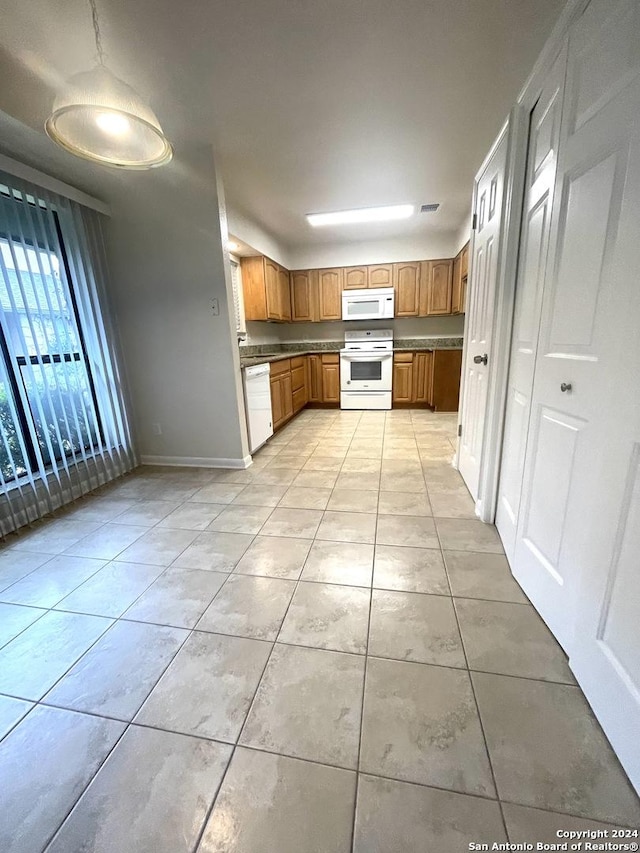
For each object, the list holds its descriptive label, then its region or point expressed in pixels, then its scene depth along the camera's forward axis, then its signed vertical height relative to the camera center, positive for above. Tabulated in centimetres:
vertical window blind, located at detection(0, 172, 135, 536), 209 -7
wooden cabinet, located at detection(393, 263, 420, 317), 500 +63
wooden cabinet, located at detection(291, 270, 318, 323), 528 +61
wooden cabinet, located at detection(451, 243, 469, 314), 430 +64
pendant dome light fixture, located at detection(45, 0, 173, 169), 121 +85
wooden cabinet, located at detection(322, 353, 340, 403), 525 -65
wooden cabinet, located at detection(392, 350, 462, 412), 475 -67
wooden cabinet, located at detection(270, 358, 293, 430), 392 -66
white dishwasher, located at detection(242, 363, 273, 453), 316 -62
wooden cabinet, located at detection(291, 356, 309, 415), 473 -66
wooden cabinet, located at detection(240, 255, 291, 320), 429 +64
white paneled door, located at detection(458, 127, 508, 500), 190 +12
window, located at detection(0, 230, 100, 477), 209 -3
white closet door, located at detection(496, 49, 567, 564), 133 +18
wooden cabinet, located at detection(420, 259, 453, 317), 491 +62
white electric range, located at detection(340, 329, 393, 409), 503 -61
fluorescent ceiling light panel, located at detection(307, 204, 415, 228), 384 +135
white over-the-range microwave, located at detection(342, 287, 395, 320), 505 +43
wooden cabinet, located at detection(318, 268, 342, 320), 521 +63
